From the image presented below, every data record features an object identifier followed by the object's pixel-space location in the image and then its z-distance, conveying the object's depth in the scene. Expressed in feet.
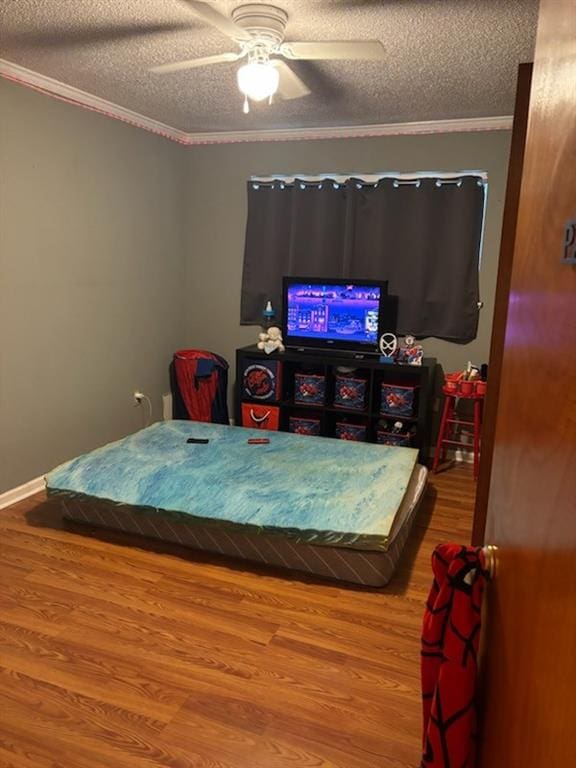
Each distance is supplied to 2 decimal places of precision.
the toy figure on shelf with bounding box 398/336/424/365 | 13.16
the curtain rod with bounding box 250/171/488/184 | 13.23
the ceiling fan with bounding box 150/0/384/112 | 7.25
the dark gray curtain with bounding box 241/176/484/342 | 13.42
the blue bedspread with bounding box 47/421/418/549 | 8.63
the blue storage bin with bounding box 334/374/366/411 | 13.74
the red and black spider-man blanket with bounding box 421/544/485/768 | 3.40
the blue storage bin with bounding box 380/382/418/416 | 13.20
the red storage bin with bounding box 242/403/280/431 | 14.34
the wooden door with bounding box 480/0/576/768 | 2.04
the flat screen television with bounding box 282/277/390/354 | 13.61
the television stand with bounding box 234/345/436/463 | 13.16
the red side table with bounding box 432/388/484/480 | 12.71
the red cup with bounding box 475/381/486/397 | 12.59
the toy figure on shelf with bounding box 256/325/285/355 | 14.20
